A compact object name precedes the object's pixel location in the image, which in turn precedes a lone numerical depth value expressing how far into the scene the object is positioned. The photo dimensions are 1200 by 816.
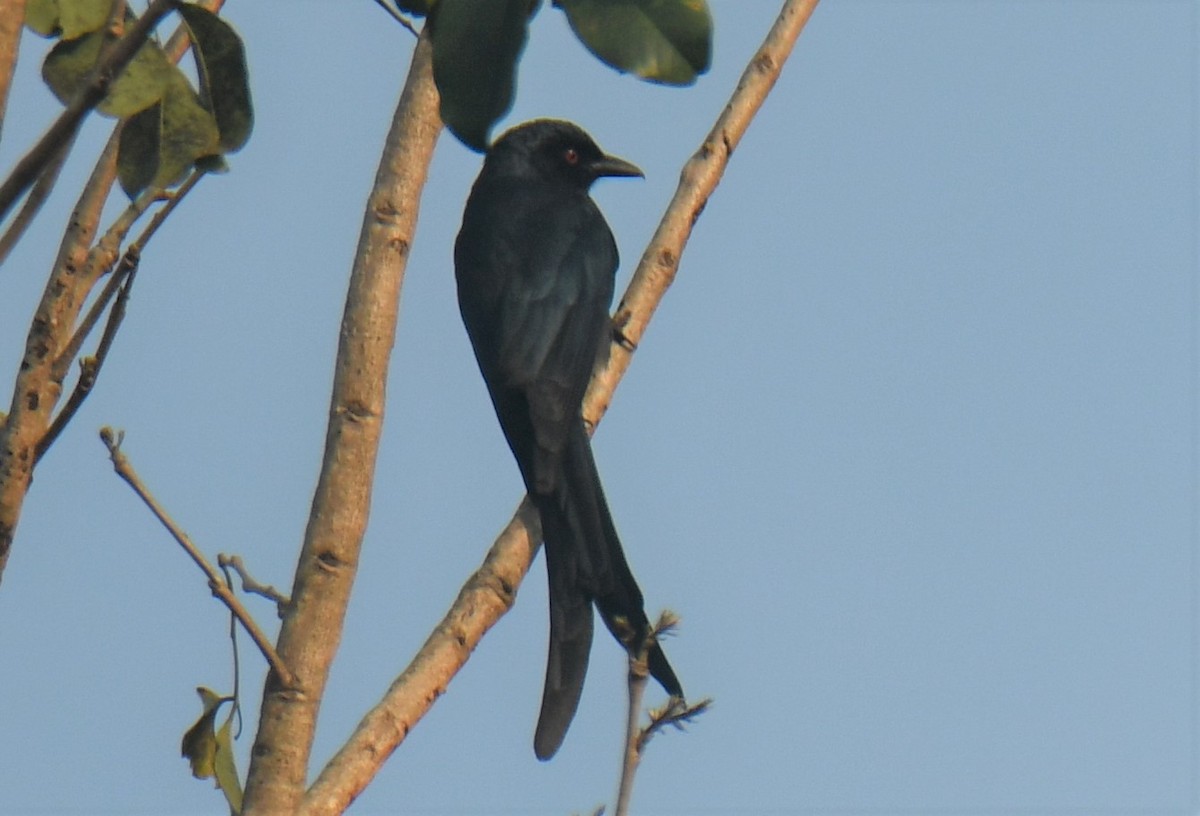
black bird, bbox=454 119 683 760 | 8.61
